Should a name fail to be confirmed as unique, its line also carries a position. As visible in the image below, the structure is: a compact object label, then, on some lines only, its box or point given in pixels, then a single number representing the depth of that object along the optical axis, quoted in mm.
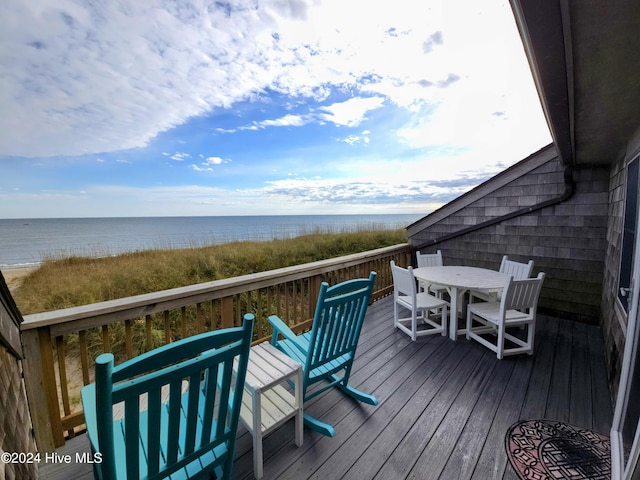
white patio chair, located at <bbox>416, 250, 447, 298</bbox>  4414
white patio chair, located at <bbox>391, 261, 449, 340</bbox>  3121
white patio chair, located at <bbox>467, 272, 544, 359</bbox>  2643
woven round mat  1491
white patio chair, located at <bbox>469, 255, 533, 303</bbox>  3357
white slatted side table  1495
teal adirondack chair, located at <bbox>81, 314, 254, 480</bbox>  791
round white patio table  3030
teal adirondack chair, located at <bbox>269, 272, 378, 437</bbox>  1736
